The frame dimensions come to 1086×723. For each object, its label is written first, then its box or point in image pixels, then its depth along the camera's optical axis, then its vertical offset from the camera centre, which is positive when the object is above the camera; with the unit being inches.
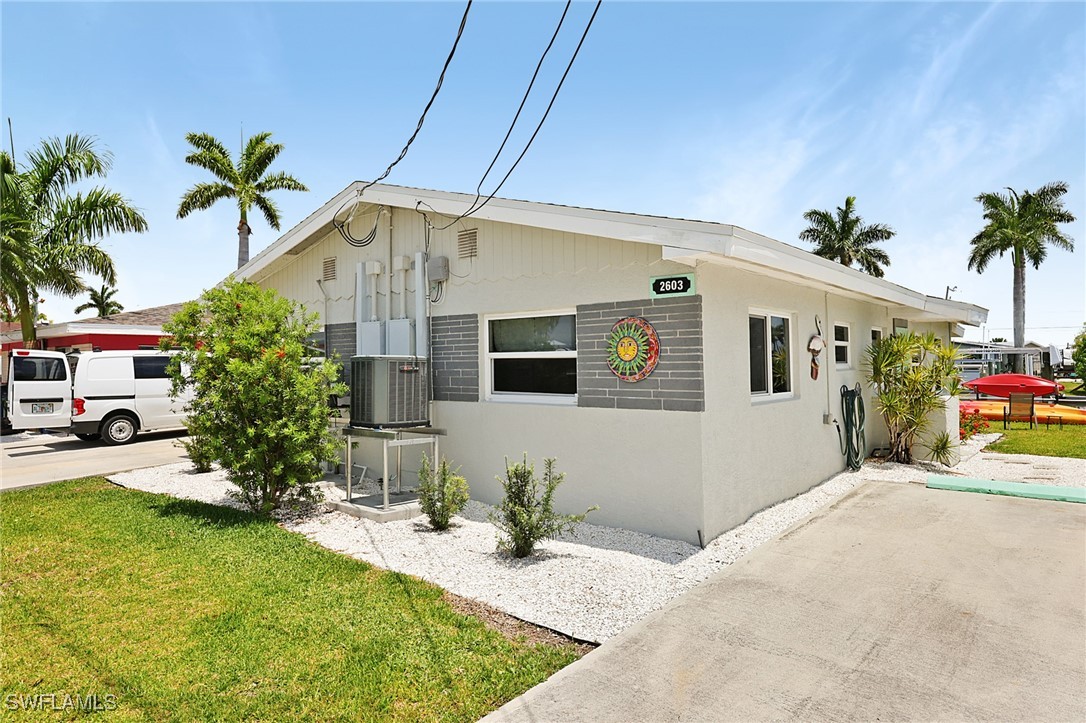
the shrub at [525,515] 202.4 -49.2
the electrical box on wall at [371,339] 321.4 +22.6
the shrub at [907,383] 365.4 -8.4
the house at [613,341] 216.5 +15.6
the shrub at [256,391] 251.4 -4.6
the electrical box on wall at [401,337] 305.0 +22.0
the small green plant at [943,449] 371.2 -51.5
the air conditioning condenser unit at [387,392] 264.8 -6.4
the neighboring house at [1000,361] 1227.4 +17.5
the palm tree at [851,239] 1366.9 +312.7
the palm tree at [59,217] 638.5 +195.7
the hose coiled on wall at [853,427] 352.5 -35.1
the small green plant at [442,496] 238.2 -49.2
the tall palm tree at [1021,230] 1193.4 +291.5
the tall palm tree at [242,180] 851.4 +305.2
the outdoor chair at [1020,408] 585.9 -42.0
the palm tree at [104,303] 1634.2 +231.1
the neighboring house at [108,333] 740.6 +67.0
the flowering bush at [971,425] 469.6 -48.6
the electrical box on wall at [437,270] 292.5 +54.8
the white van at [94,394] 501.4 -9.3
